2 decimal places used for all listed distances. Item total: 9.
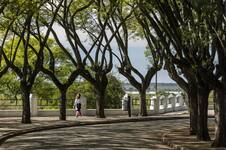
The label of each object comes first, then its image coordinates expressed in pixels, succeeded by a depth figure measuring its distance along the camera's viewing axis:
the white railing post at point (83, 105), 44.38
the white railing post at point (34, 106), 41.53
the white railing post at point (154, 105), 48.09
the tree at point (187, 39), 18.77
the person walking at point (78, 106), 40.91
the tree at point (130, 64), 40.26
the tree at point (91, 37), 37.06
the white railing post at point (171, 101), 52.73
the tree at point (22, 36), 31.29
